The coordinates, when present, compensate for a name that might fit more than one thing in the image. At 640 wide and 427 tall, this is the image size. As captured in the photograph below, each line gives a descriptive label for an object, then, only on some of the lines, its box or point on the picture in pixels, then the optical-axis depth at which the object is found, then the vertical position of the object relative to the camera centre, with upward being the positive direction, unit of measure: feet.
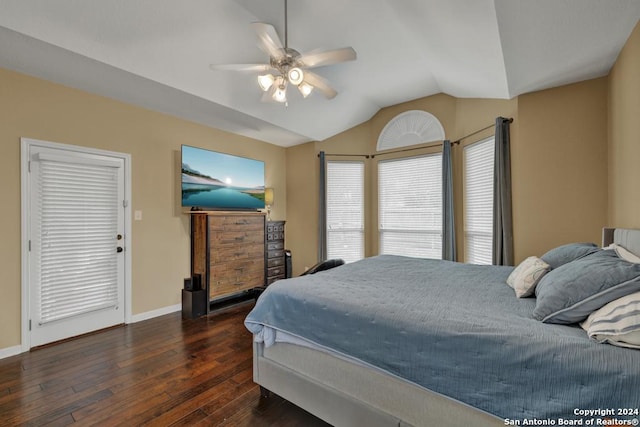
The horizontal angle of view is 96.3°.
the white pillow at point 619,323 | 3.38 -1.39
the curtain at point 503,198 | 10.66 +0.56
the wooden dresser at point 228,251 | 12.42 -1.61
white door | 9.29 -0.85
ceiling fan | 7.60 +4.35
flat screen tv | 12.94 +1.74
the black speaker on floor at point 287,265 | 16.48 -2.87
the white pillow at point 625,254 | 5.06 -0.82
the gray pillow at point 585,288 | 3.87 -1.11
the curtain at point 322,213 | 16.58 +0.10
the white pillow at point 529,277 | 5.74 -1.34
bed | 3.46 -2.09
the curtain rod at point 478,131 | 10.74 +3.56
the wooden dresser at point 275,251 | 15.42 -1.99
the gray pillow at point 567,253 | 6.12 -0.93
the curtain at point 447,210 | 13.73 +0.15
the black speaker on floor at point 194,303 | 12.00 -3.71
